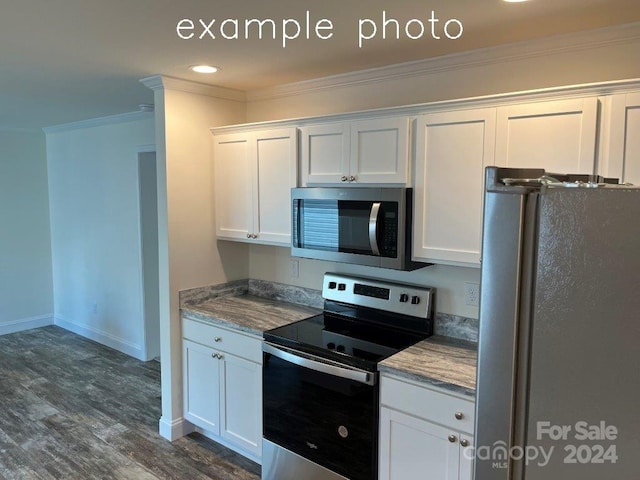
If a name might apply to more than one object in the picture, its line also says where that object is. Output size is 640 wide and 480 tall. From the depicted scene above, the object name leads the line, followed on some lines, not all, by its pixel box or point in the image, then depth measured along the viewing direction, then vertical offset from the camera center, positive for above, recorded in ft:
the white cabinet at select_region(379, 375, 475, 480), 6.68 -3.35
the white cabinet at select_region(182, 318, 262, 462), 9.43 -3.82
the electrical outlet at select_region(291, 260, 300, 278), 11.06 -1.61
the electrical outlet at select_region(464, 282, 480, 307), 8.31 -1.61
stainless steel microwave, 7.95 -0.47
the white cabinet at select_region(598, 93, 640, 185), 5.92 +0.74
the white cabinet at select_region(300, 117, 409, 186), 7.98 +0.80
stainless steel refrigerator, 2.37 -0.69
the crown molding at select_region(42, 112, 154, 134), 14.69 +2.47
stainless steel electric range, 7.70 -2.96
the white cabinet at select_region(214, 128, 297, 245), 9.66 +0.29
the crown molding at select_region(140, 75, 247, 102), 9.81 +2.33
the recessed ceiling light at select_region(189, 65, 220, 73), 8.95 +2.40
